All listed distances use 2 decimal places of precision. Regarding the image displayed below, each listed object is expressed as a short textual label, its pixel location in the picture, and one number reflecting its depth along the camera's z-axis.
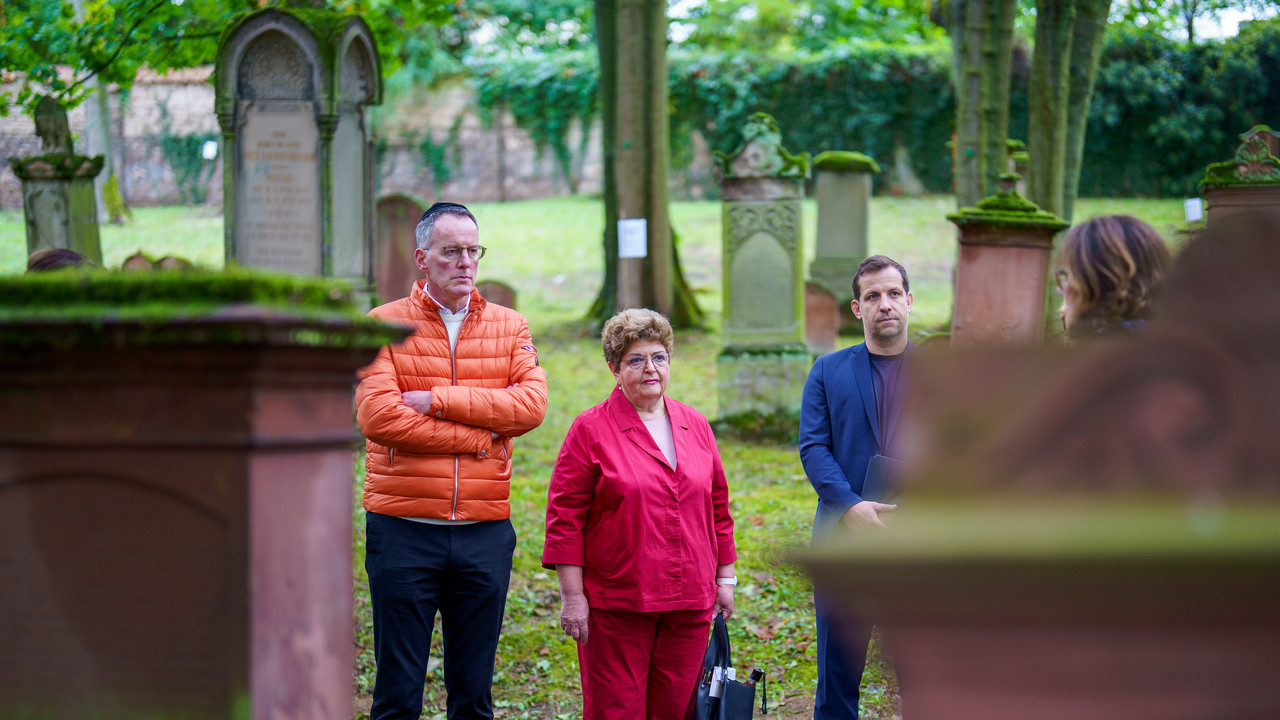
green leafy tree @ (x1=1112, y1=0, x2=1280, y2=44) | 20.72
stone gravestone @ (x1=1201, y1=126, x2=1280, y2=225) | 8.06
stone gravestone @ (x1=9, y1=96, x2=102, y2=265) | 10.70
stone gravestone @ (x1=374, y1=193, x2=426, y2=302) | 13.78
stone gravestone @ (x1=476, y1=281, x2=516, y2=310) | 14.06
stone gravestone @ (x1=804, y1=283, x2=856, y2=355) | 13.05
